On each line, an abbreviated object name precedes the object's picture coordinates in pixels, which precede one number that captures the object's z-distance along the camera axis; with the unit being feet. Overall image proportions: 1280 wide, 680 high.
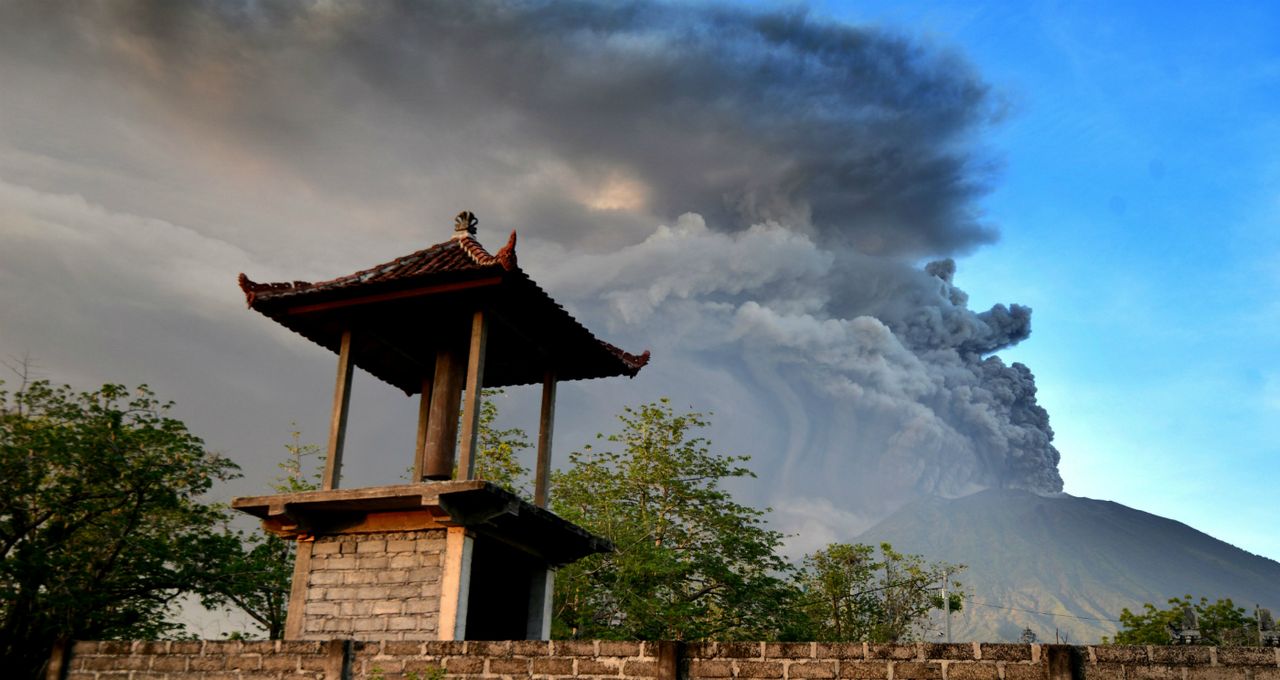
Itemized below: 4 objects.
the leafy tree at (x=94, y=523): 59.26
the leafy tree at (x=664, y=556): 83.10
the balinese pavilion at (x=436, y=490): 40.16
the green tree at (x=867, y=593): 119.85
